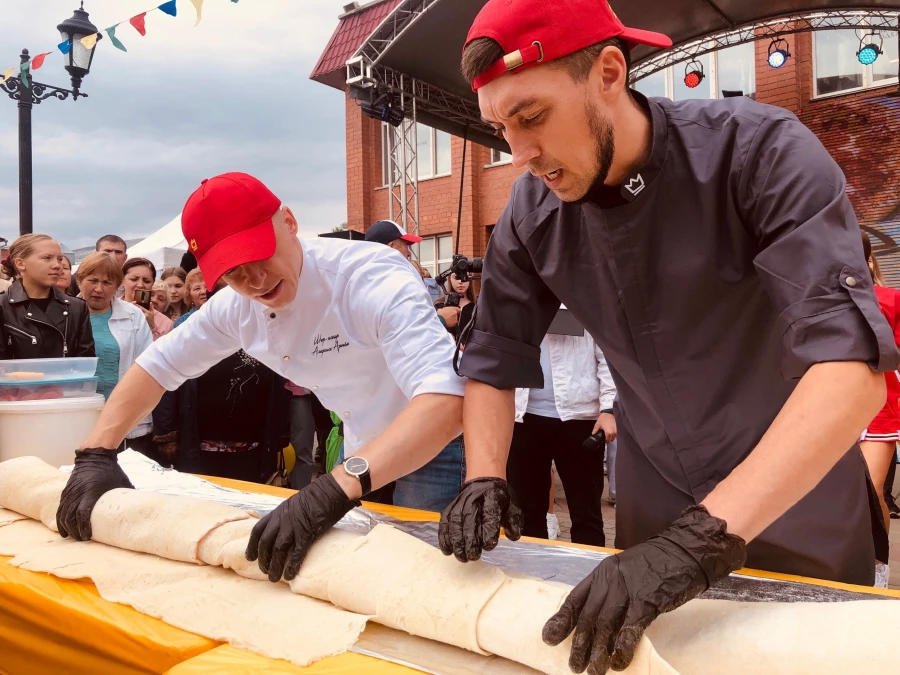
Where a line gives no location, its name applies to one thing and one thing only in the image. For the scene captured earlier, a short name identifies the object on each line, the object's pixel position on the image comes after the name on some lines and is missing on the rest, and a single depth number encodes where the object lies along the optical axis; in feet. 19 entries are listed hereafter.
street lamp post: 16.56
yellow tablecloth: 3.55
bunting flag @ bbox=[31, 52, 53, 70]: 17.81
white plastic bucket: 8.59
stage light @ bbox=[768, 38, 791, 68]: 22.91
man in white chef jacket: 4.98
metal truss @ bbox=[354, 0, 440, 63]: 20.99
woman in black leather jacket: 11.32
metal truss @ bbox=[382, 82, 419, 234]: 25.26
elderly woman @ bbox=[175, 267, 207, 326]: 13.92
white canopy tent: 25.88
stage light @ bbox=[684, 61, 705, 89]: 23.40
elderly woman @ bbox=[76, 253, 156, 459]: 12.18
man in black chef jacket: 3.29
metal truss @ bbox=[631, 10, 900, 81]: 21.15
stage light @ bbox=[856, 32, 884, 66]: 21.38
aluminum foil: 4.14
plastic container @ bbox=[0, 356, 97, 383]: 9.04
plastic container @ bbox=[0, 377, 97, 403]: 8.92
